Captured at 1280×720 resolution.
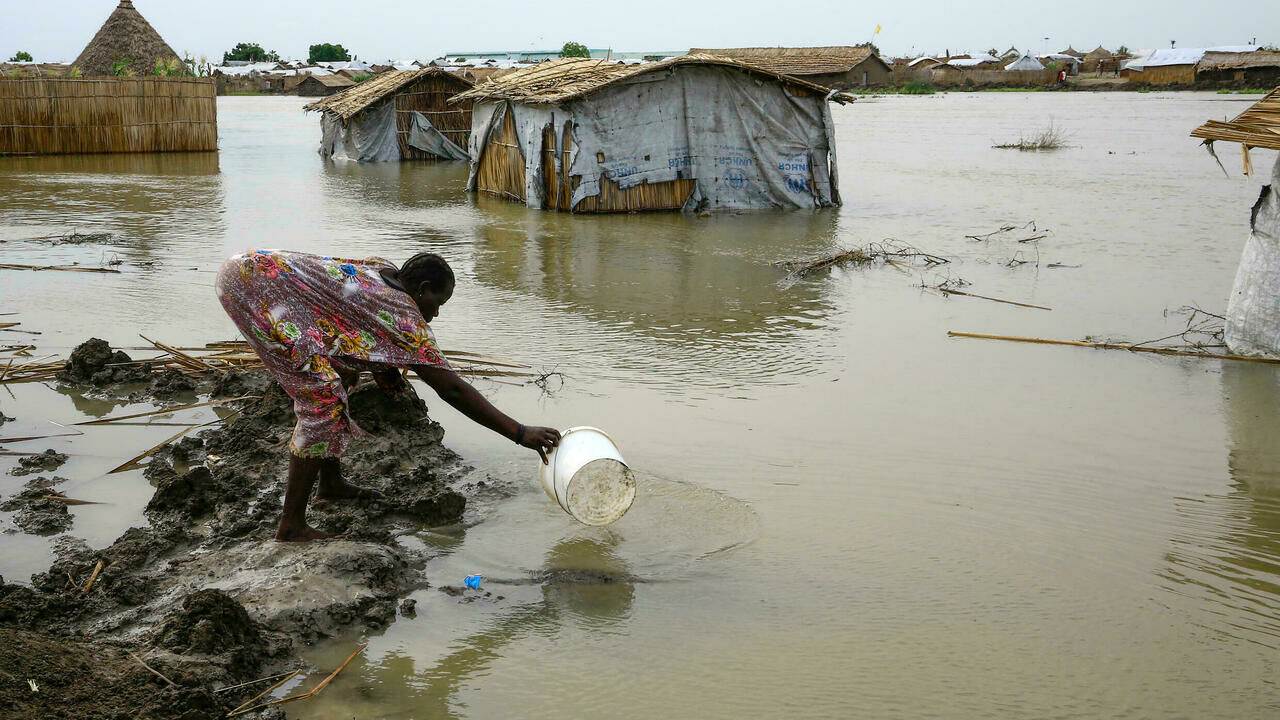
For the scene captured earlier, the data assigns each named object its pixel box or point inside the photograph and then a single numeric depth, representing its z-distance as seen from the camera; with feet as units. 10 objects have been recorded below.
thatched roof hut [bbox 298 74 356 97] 184.44
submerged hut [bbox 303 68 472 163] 66.08
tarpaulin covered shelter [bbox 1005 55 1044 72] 194.90
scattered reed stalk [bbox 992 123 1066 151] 67.21
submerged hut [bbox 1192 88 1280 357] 18.25
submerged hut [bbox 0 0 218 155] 56.80
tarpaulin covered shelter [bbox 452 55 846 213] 38.50
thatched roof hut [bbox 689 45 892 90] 130.63
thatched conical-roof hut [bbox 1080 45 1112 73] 212.43
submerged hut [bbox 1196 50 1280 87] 141.59
